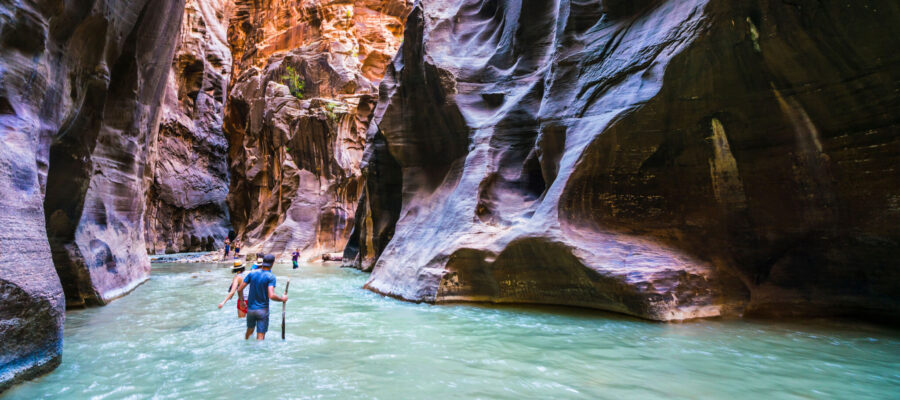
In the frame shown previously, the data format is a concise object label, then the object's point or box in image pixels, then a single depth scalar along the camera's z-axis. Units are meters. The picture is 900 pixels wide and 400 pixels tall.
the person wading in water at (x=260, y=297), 5.61
